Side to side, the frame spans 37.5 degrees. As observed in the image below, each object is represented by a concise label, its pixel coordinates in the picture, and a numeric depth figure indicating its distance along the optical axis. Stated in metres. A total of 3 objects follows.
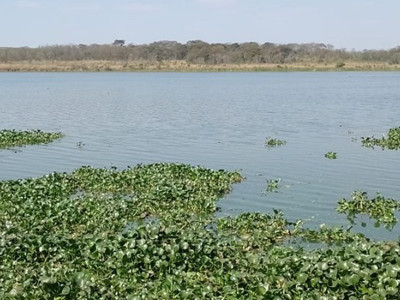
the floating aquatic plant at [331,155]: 28.64
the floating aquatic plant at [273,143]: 33.16
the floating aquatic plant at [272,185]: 21.97
